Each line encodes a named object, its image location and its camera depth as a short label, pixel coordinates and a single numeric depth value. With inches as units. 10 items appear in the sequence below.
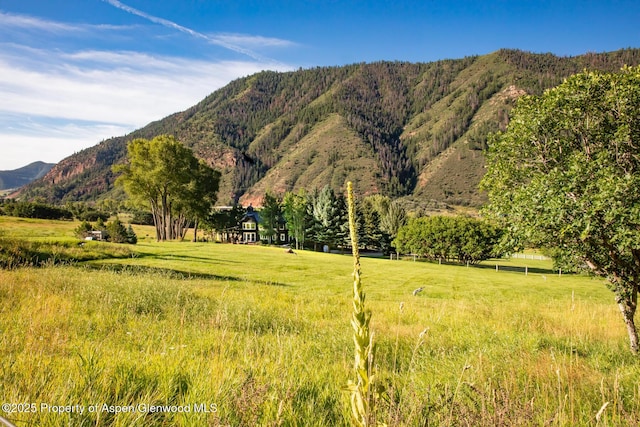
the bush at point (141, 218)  4913.9
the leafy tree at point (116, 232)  2015.7
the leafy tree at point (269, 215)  3494.1
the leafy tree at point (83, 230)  1923.6
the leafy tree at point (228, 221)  3627.0
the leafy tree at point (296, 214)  3368.6
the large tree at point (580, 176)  315.3
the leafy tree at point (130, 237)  2229.8
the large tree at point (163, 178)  1925.4
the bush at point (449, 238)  2999.5
